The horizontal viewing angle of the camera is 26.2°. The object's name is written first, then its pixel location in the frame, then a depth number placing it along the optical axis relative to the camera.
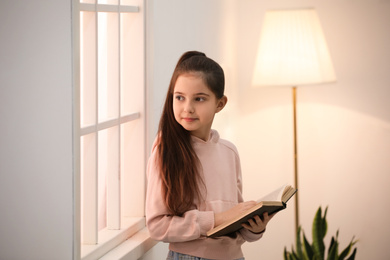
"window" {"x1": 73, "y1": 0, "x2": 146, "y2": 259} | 2.09
